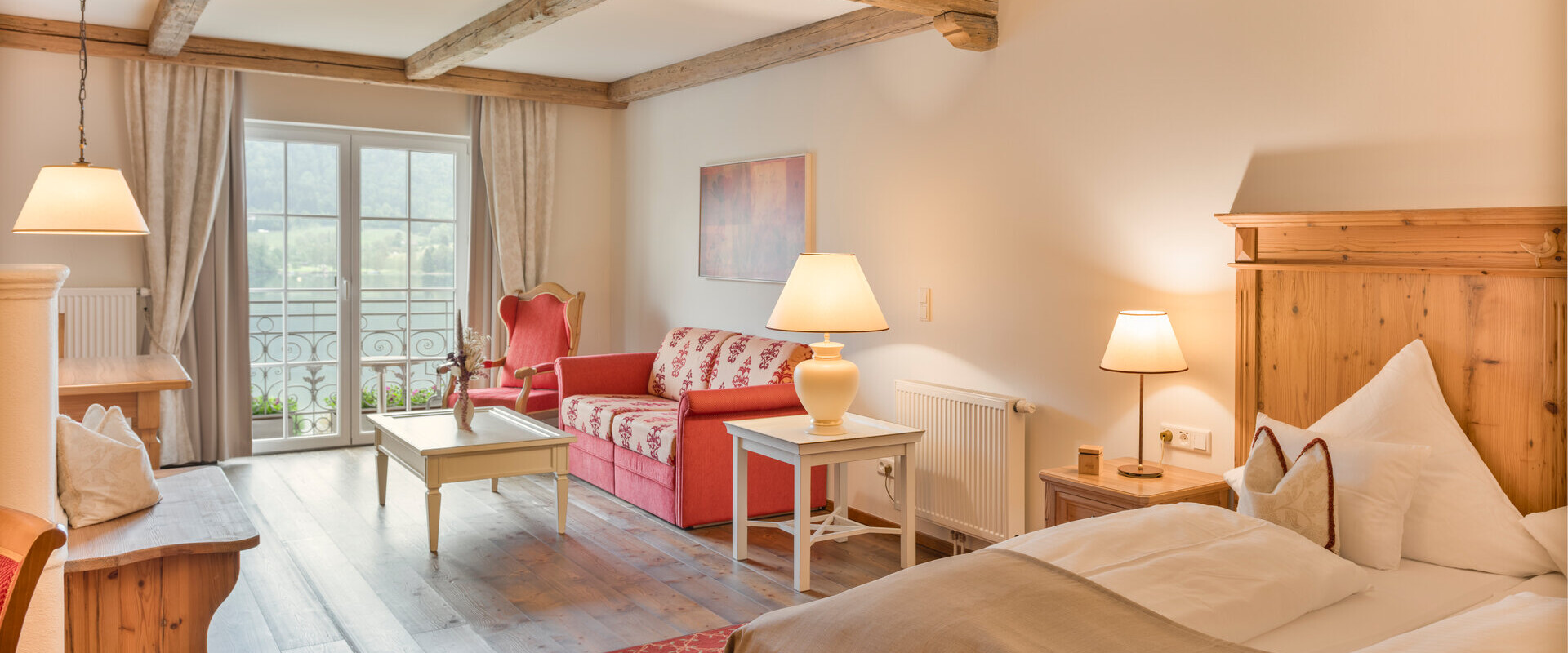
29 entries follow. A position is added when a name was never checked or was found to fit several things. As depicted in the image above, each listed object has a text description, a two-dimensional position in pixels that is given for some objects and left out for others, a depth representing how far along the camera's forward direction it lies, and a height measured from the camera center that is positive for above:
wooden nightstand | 3.06 -0.53
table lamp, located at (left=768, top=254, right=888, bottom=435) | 3.95 +0.00
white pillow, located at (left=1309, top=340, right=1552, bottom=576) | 2.40 -0.40
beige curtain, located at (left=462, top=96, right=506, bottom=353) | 6.71 +0.32
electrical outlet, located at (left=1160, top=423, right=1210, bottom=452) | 3.36 -0.40
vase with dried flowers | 4.67 -0.22
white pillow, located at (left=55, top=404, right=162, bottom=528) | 2.62 -0.40
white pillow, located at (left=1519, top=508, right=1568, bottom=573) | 2.31 -0.49
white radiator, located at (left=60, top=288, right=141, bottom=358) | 5.52 -0.02
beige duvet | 1.83 -0.56
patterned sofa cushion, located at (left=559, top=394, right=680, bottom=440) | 5.33 -0.48
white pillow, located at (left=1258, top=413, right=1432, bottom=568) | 2.44 -0.43
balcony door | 6.19 +0.28
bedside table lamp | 3.21 -0.09
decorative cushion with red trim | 2.47 -0.44
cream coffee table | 4.23 -0.56
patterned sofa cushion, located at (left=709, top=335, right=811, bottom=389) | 4.94 -0.22
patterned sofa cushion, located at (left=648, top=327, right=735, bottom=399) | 5.59 -0.25
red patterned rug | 3.23 -1.03
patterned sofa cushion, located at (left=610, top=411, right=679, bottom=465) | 4.70 -0.55
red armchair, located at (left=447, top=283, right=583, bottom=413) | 6.27 -0.12
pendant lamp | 3.53 +0.40
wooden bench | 2.46 -0.64
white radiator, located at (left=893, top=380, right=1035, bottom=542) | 4.00 -0.57
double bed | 1.93 -0.47
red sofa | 4.63 -0.48
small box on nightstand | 3.30 -0.46
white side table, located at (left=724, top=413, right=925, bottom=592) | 3.83 -0.51
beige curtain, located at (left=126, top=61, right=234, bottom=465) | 5.63 +0.79
